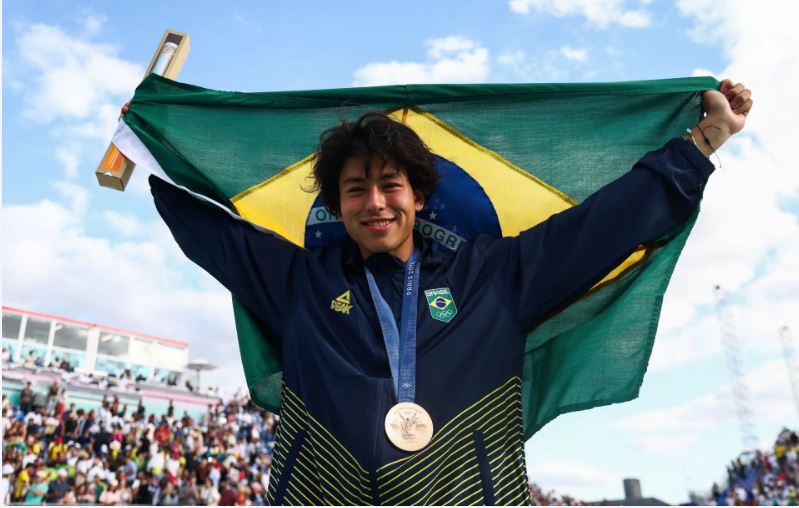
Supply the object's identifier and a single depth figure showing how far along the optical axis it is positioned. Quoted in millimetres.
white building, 37125
